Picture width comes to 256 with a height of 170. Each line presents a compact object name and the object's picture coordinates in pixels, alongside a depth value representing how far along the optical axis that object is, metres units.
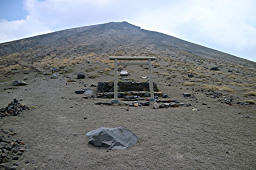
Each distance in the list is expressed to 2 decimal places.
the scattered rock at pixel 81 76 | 20.44
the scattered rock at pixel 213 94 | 12.84
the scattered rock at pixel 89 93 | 12.82
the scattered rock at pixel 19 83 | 17.05
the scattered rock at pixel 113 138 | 4.97
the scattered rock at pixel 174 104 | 10.07
